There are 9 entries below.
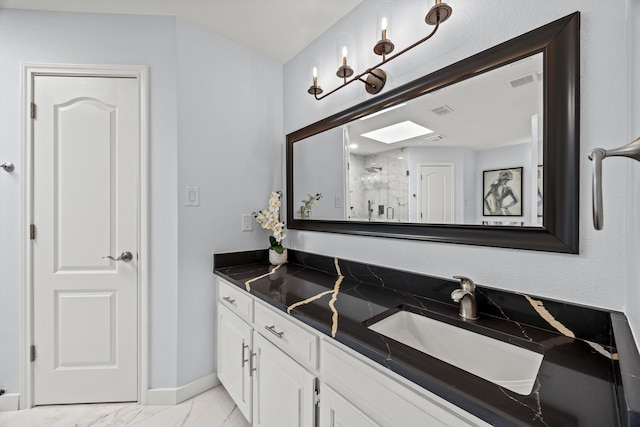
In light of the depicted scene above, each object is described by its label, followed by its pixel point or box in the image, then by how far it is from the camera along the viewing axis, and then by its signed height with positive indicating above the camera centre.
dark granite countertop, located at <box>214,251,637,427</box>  0.59 -0.40
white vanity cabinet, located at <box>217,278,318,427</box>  1.11 -0.71
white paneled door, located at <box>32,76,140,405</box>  1.77 -0.16
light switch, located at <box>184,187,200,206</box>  1.86 +0.11
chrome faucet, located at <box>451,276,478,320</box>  1.05 -0.33
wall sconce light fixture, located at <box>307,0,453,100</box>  1.11 +0.76
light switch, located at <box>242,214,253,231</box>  2.12 -0.08
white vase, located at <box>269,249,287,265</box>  2.10 -0.34
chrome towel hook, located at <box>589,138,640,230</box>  0.55 +0.09
